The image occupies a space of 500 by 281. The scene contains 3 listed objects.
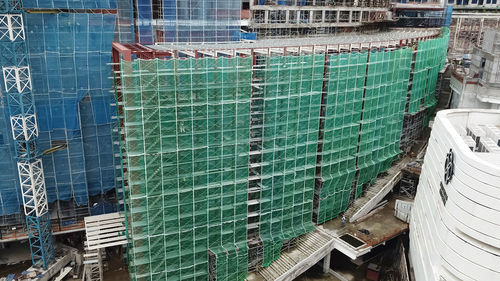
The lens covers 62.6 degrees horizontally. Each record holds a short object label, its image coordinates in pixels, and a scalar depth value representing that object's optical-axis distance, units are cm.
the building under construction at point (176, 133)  3419
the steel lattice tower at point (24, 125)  3547
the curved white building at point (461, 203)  2636
